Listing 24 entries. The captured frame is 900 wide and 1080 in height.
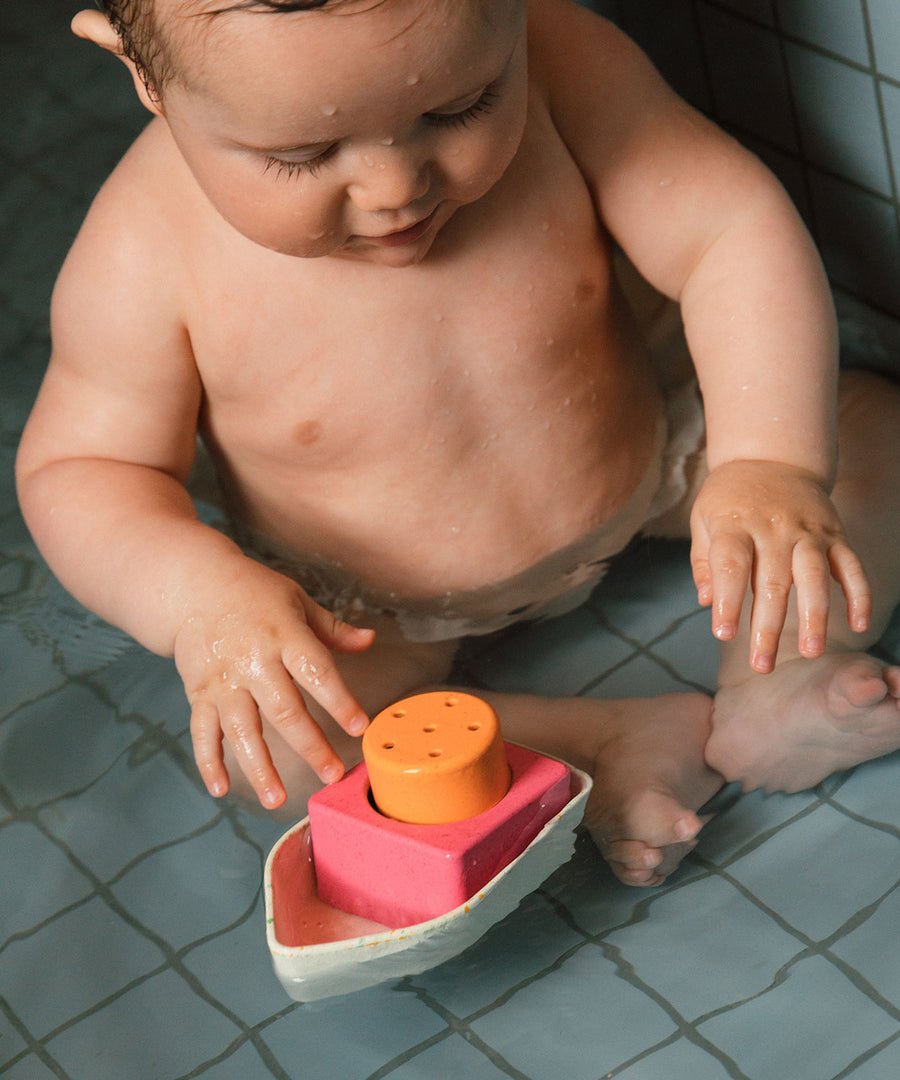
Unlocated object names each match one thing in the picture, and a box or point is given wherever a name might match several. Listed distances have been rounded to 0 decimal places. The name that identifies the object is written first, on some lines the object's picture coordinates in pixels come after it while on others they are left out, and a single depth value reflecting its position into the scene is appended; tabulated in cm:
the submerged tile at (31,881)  151
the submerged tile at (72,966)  146
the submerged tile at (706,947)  143
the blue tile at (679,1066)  140
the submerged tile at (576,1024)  141
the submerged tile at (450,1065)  141
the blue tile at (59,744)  159
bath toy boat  139
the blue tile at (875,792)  149
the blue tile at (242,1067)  142
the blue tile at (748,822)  149
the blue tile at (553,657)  159
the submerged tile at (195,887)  150
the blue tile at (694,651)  158
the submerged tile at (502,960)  143
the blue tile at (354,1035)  142
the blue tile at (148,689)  162
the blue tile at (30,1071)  144
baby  142
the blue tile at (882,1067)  138
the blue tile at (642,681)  158
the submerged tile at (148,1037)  143
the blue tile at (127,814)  154
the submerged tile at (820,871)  146
